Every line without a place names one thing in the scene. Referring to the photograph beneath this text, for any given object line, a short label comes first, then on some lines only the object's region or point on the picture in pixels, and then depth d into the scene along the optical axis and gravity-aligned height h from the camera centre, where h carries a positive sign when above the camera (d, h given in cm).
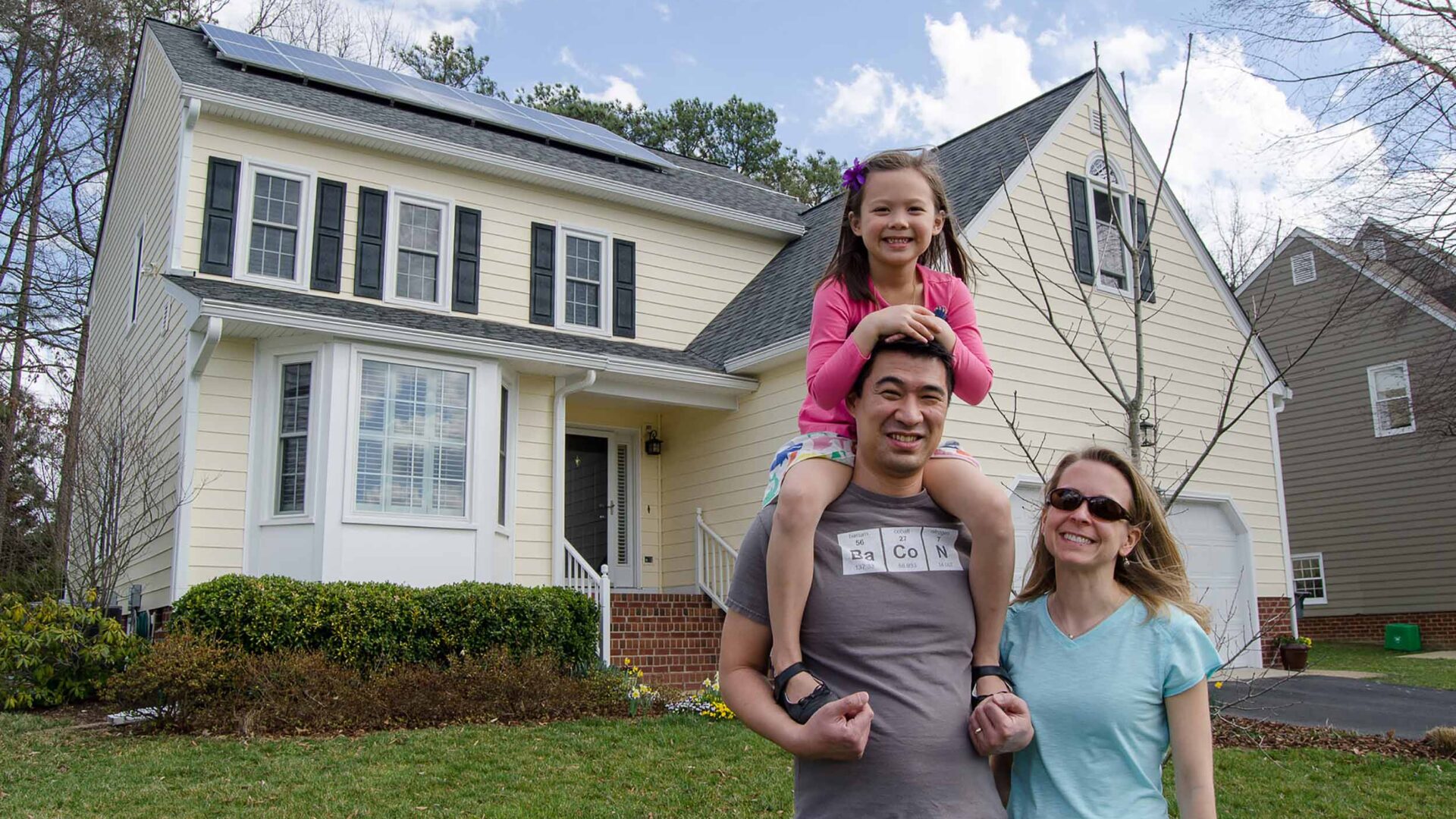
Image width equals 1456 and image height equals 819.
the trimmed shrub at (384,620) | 820 -18
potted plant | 1209 -73
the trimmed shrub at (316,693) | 742 -66
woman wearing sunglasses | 206 -13
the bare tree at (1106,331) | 1163 +279
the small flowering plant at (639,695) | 853 -79
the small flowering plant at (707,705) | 833 -85
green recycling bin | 1734 -80
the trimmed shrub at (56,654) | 886 -43
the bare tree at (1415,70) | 1182 +540
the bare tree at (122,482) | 1052 +113
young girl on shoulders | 194 +43
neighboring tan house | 1795 +225
